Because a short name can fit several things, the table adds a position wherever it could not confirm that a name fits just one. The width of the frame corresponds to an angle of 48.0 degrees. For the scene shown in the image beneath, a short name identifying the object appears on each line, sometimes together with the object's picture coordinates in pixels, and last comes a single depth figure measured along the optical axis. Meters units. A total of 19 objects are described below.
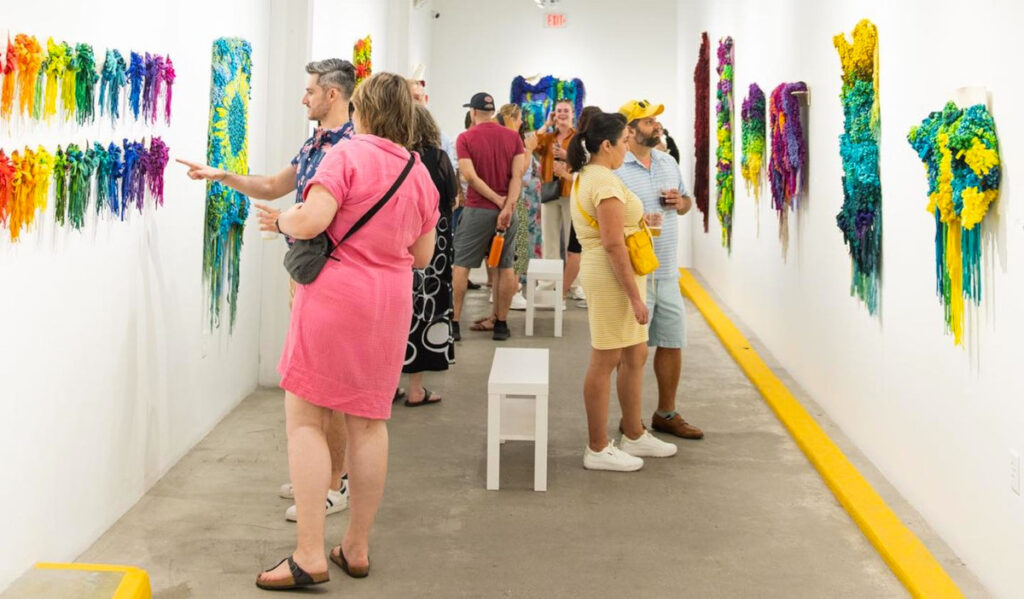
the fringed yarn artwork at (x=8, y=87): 2.90
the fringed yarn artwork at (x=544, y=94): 12.53
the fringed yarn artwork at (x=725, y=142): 8.64
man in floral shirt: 3.83
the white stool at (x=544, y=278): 7.80
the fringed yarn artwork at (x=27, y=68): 2.97
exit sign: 12.88
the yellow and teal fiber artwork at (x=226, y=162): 4.91
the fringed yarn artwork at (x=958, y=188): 3.29
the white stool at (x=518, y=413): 4.36
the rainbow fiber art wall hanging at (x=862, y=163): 4.58
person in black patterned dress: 5.56
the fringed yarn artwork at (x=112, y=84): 3.59
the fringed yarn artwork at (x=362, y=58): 7.77
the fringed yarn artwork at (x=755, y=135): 7.13
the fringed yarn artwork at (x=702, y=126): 10.06
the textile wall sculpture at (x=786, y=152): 5.98
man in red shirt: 7.27
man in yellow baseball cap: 4.79
